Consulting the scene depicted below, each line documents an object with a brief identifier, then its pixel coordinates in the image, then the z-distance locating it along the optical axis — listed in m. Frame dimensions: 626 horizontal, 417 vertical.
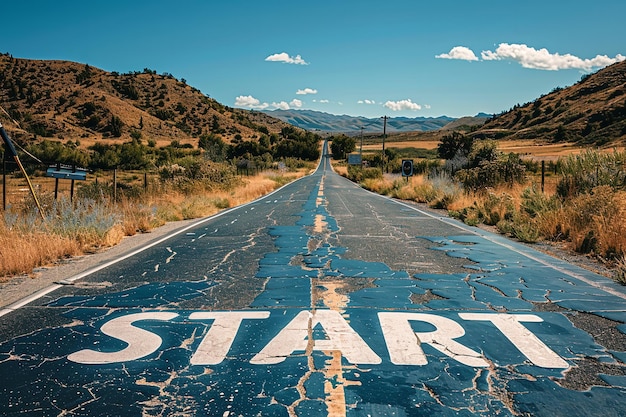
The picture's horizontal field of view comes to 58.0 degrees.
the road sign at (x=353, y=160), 112.56
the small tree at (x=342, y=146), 158.25
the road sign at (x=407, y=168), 36.12
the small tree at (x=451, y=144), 70.75
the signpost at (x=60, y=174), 14.59
